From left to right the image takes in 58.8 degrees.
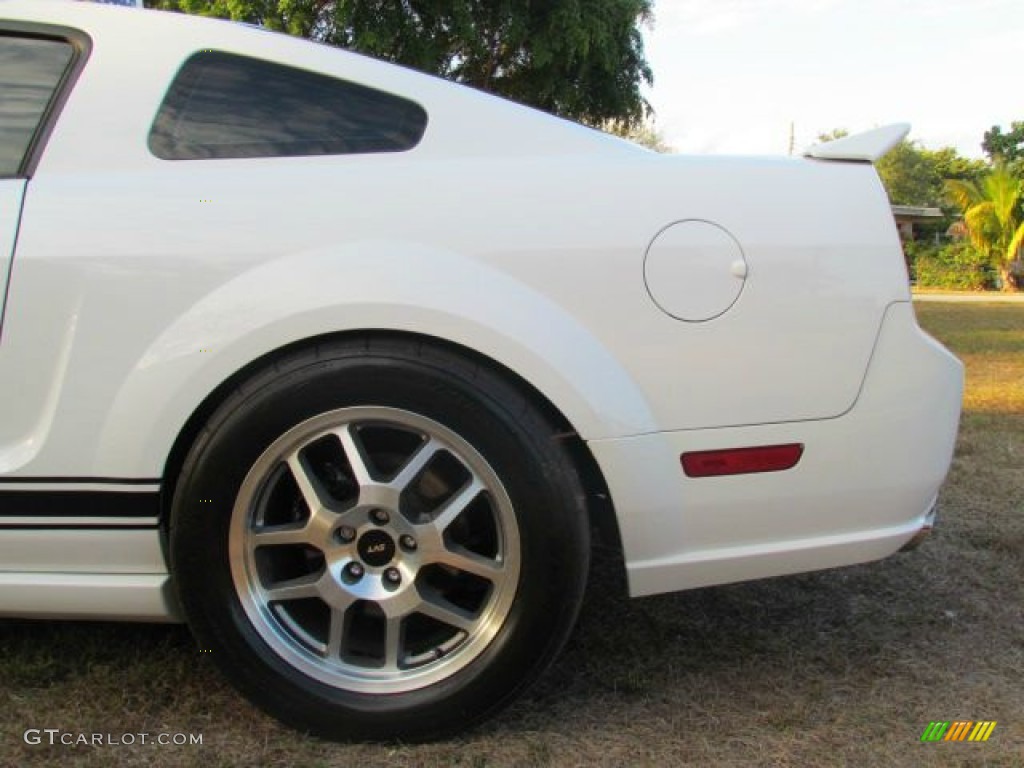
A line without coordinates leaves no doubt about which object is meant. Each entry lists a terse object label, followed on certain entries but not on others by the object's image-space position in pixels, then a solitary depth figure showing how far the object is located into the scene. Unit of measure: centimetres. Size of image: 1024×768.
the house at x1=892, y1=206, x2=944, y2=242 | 2923
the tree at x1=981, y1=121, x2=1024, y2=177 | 4172
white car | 195
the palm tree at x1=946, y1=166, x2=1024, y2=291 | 2834
